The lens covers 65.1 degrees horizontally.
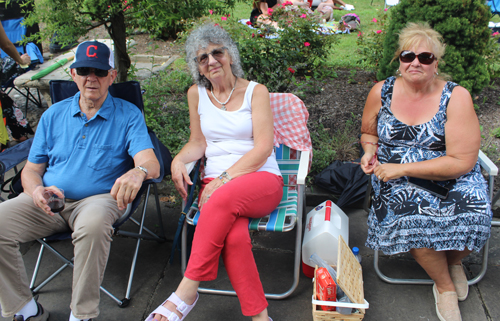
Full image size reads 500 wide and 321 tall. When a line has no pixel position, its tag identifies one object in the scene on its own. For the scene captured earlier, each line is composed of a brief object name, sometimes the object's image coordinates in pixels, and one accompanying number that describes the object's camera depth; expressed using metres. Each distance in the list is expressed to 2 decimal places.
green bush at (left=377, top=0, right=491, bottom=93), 3.77
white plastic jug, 2.57
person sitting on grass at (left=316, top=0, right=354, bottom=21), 8.62
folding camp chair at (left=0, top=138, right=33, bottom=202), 2.65
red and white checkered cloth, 2.90
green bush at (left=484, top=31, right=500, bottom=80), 4.21
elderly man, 2.22
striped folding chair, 2.53
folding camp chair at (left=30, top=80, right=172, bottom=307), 2.59
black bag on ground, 3.32
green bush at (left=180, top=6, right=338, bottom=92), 4.46
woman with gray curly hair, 2.22
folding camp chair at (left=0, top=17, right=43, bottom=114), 5.35
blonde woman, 2.35
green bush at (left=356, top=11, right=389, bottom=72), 4.96
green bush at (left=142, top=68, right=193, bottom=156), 4.02
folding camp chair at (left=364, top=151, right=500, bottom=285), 2.42
